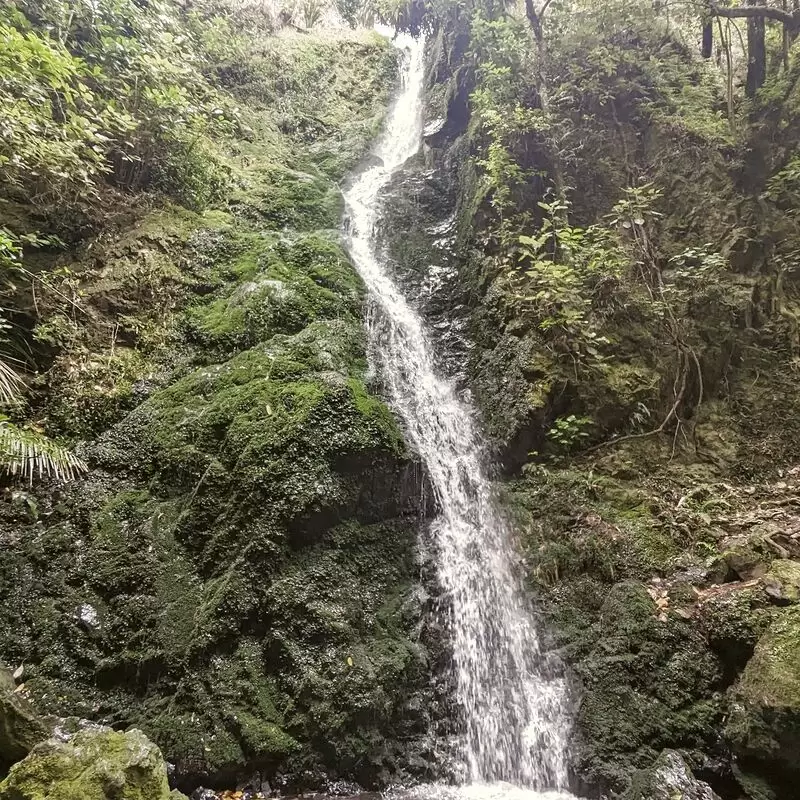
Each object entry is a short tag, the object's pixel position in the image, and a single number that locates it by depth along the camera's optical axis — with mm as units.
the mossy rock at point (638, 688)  4473
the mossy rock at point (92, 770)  2936
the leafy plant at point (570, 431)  6891
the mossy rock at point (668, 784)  3902
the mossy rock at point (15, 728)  3406
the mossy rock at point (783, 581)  4547
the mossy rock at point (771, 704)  3807
